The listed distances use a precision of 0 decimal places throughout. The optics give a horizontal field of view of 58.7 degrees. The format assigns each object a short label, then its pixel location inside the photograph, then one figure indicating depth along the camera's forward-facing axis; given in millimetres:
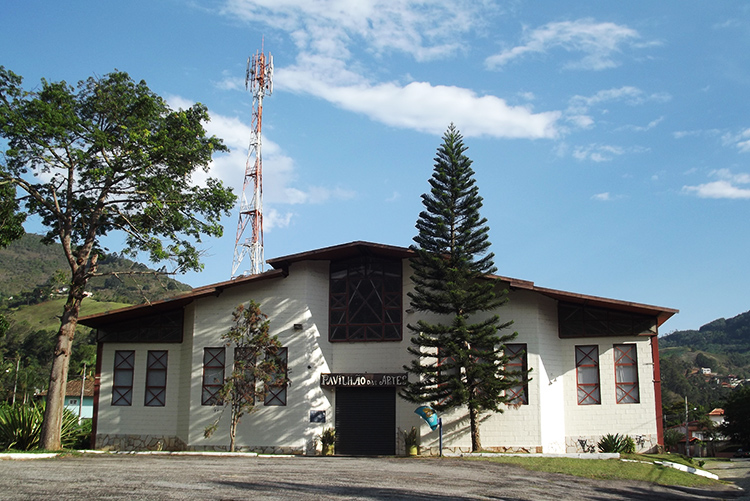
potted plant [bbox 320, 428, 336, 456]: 19500
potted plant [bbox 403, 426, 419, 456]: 19094
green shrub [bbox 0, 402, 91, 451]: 16656
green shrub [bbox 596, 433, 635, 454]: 19338
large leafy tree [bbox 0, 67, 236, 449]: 16750
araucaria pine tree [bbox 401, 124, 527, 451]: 18359
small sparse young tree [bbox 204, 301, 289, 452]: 18906
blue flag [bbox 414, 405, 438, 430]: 18234
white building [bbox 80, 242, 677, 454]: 19625
